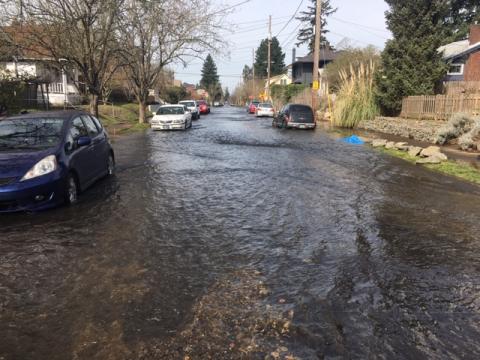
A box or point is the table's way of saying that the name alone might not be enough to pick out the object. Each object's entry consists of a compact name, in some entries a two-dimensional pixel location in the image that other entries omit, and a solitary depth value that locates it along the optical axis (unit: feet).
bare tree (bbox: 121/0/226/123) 88.94
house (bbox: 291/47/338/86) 228.43
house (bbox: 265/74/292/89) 312.71
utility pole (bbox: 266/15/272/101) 190.19
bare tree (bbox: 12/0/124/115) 57.21
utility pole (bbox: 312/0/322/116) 100.99
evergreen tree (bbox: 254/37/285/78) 374.63
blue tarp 61.82
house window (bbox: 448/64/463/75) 121.39
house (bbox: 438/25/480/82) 111.96
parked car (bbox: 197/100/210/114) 169.99
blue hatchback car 21.70
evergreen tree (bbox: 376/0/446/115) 75.46
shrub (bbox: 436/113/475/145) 53.21
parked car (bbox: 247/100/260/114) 177.55
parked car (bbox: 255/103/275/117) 145.69
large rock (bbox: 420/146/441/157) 44.43
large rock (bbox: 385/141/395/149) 54.25
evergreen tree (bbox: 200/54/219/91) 444.14
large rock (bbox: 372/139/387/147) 56.69
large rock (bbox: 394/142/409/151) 52.16
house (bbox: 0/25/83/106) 61.41
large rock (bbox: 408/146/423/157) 47.00
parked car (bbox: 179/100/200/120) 128.16
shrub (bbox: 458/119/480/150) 49.00
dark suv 84.64
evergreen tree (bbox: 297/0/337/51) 238.68
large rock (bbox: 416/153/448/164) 41.91
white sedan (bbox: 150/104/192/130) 81.30
